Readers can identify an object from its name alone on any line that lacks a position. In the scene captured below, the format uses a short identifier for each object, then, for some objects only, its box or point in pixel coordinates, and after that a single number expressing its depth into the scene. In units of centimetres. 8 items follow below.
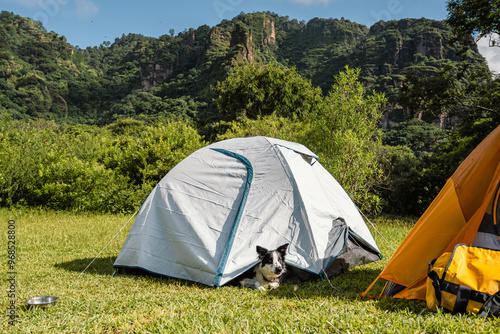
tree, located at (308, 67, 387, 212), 897
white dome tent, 437
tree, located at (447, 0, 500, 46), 1017
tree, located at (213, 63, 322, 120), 2177
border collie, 410
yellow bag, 293
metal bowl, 341
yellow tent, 350
